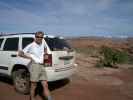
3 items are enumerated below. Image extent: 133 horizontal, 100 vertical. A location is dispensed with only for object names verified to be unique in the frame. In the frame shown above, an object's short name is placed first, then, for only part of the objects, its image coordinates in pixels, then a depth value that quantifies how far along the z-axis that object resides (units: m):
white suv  3.28
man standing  2.79
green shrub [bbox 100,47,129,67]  7.30
